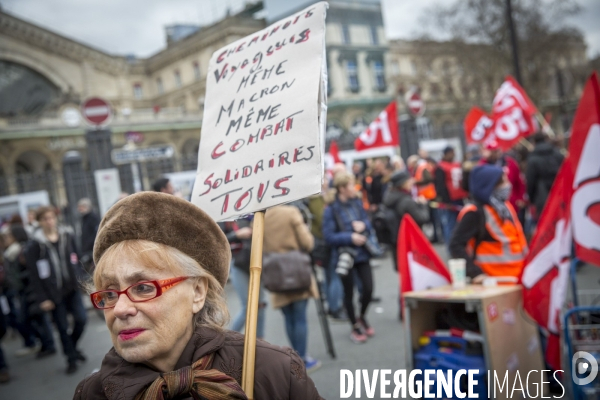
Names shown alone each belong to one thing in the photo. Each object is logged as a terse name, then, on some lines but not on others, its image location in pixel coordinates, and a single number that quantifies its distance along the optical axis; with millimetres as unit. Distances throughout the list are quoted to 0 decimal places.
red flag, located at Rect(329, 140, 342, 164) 12656
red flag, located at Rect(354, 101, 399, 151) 10953
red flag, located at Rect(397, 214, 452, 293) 3773
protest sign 2059
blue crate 3195
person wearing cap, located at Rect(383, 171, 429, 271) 6266
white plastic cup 3703
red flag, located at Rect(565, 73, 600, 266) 2977
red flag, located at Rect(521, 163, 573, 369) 3186
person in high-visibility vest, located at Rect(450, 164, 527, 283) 3896
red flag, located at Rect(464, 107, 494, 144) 12438
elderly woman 1622
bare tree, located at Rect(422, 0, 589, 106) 28000
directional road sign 8719
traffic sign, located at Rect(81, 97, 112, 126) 9203
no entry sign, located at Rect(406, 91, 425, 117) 13547
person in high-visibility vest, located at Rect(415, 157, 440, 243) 10609
